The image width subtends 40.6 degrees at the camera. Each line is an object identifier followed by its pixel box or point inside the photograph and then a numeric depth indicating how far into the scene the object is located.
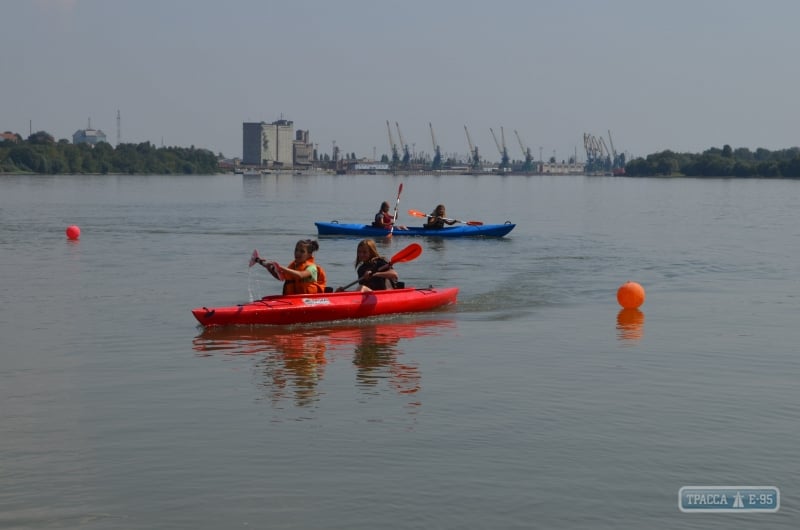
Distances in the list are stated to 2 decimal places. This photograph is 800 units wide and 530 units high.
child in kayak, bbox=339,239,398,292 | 15.65
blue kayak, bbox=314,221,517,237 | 30.73
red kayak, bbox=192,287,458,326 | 14.21
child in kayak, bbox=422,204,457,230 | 30.88
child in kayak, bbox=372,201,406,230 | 30.52
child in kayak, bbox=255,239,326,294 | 14.68
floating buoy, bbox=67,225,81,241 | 30.75
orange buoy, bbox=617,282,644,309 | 16.91
